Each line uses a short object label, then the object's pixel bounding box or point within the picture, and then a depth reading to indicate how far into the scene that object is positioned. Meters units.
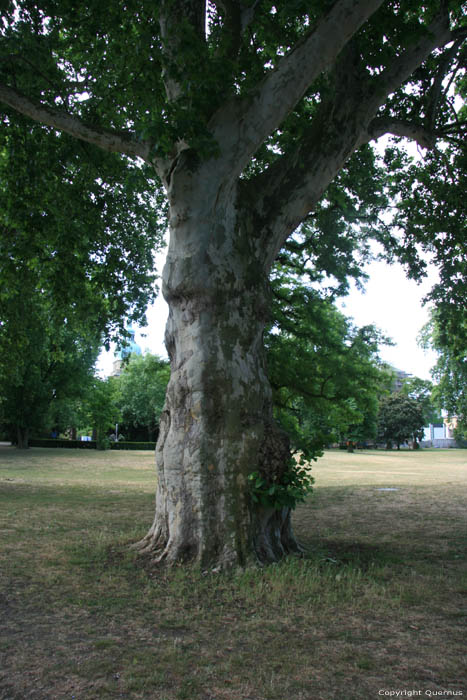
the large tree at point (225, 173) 6.15
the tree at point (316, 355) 14.48
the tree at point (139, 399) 61.59
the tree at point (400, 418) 82.00
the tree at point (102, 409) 46.42
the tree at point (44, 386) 37.69
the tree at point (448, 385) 34.19
